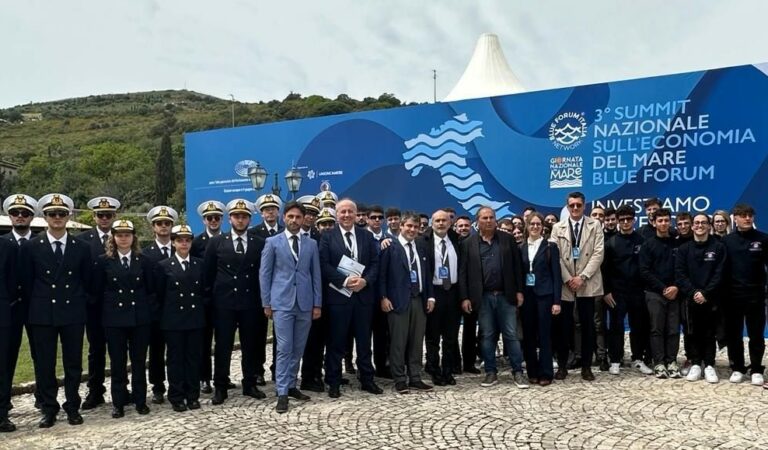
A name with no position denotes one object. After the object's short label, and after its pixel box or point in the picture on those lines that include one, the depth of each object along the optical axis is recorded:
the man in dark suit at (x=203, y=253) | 5.92
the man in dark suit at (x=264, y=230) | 6.01
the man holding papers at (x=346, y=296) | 5.70
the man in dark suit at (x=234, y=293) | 5.52
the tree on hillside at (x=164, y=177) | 49.78
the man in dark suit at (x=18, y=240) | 4.88
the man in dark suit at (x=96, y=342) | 5.39
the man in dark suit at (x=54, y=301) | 4.77
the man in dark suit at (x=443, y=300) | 6.17
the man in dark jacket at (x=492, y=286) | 6.09
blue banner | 8.68
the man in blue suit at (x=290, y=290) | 5.36
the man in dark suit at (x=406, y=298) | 5.82
